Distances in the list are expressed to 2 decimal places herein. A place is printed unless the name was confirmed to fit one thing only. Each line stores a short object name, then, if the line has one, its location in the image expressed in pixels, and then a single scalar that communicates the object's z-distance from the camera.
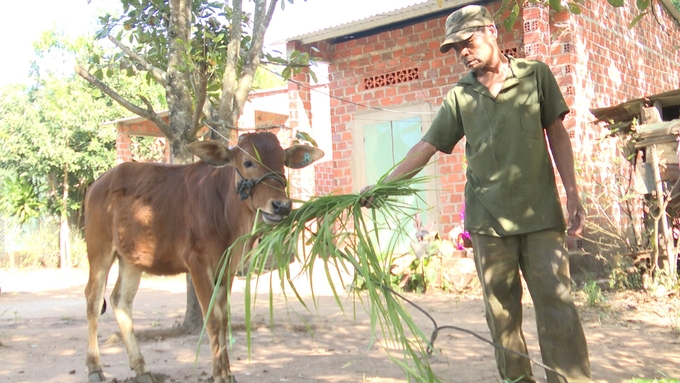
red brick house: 8.64
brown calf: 4.09
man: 3.27
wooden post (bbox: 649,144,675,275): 7.07
